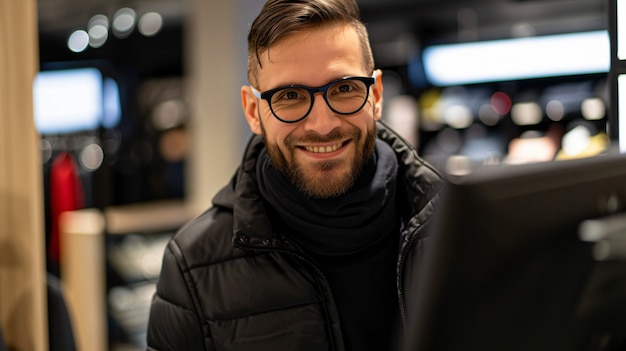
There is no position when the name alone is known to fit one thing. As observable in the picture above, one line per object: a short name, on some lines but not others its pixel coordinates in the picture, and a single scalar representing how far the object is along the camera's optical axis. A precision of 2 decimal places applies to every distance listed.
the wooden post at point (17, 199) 2.22
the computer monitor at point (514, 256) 0.72
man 1.46
